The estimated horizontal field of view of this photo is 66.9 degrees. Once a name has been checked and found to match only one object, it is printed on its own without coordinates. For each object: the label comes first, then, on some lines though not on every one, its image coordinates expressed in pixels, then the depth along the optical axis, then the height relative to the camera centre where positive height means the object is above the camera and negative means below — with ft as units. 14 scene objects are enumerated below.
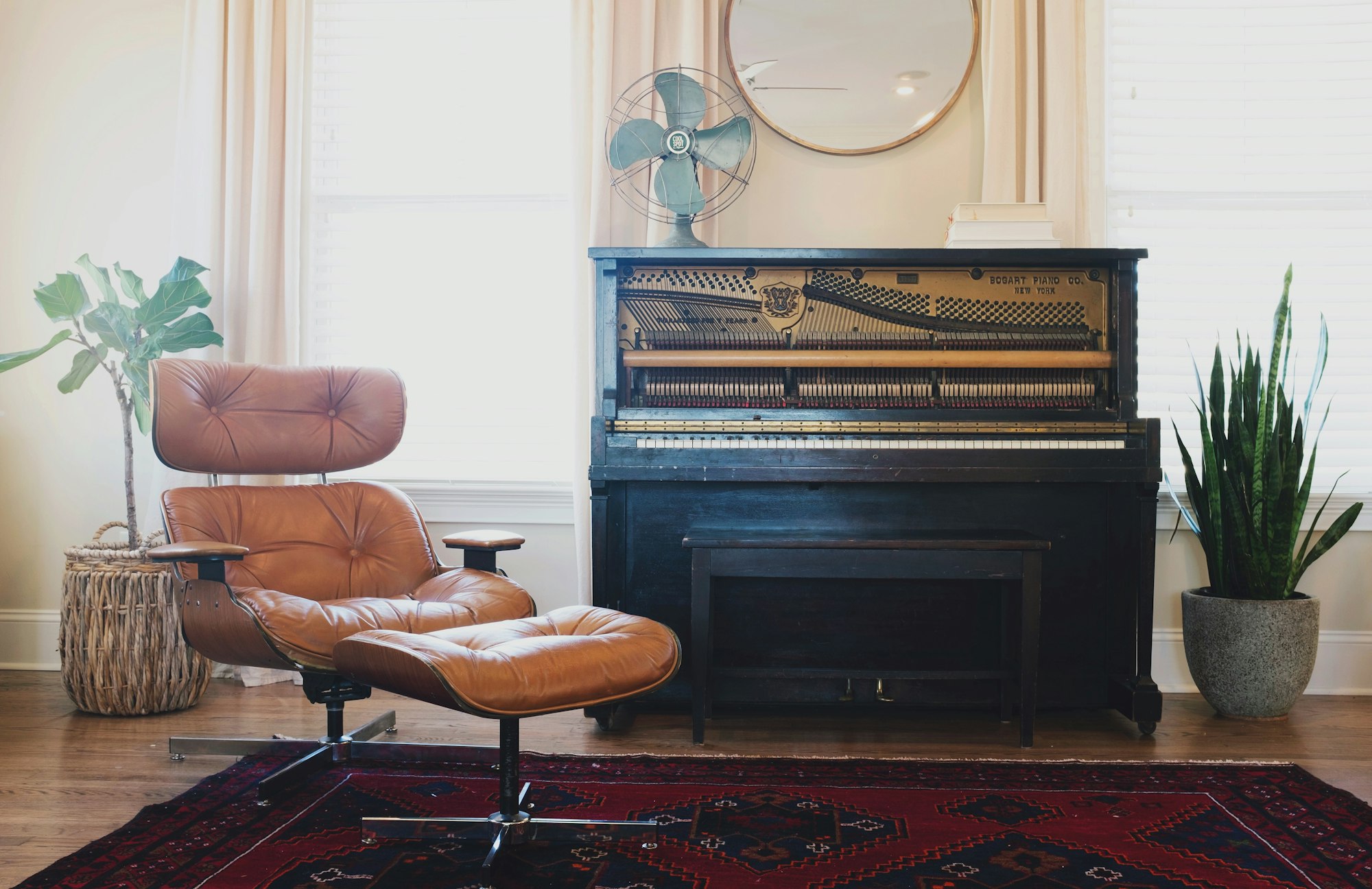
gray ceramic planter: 10.35 -2.02
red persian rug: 6.68 -2.75
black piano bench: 9.23 -1.01
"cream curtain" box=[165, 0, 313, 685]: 11.99 +3.17
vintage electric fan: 10.74 +3.10
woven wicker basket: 10.52 -2.02
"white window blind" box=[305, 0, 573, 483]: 12.51 +2.67
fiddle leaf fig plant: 10.73 +1.21
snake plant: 10.38 -0.36
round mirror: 11.97 +4.42
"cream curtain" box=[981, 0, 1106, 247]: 11.58 +3.78
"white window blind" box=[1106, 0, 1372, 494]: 11.99 +3.15
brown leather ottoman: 6.22 -1.44
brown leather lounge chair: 7.88 -0.83
